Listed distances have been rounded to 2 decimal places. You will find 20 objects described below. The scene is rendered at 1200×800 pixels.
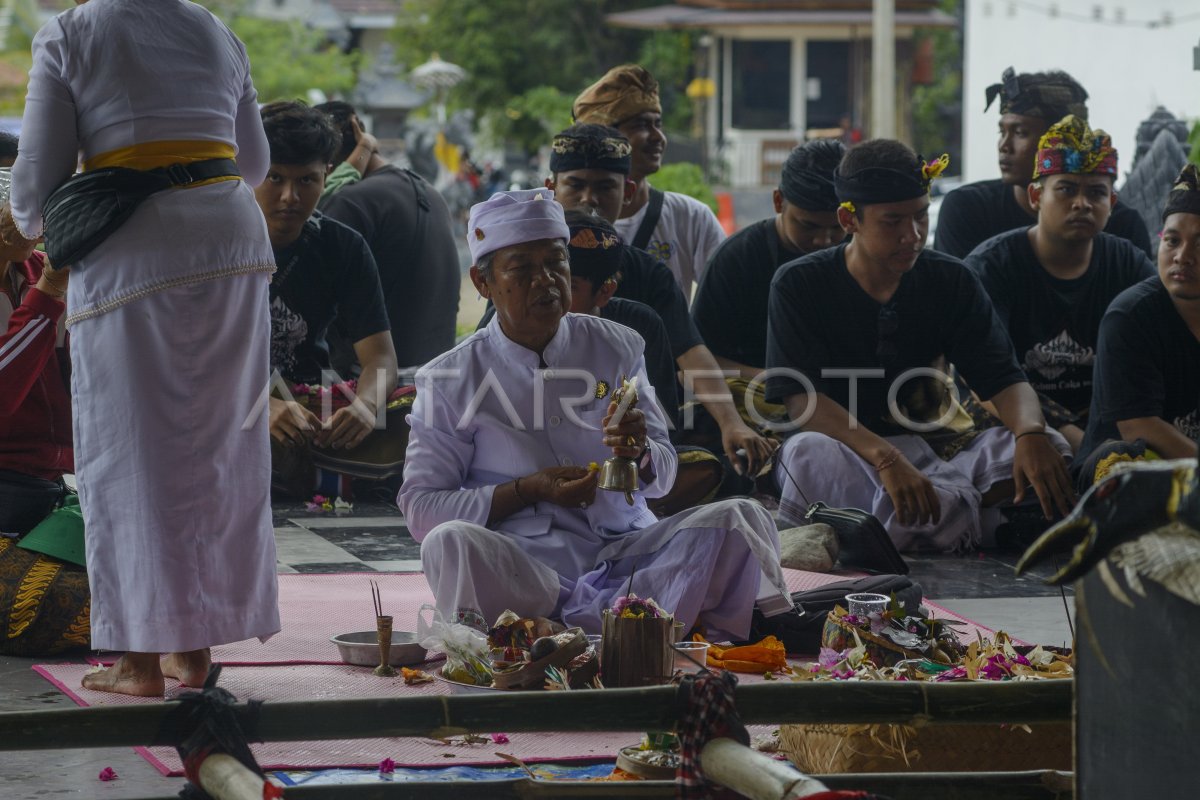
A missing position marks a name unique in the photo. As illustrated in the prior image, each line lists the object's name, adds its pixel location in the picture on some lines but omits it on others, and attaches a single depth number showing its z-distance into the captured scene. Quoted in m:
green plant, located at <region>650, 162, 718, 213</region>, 38.69
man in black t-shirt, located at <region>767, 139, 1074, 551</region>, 12.07
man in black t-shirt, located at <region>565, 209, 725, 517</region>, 10.77
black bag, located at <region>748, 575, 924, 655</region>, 9.07
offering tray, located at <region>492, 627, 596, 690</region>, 7.64
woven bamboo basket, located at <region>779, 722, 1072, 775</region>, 6.62
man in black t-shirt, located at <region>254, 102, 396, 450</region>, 12.91
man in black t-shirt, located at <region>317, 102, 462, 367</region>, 15.03
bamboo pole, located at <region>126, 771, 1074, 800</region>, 5.62
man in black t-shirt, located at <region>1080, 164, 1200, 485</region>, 11.20
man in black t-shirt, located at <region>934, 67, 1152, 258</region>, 14.54
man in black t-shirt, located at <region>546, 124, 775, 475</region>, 12.15
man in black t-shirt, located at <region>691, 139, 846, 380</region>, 13.59
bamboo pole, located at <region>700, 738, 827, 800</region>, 4.95
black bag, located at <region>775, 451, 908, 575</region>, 11.02
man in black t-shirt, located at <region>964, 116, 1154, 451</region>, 13.04
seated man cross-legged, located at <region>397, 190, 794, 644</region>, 8.61
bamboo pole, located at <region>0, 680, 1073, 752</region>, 5.35
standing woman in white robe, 7.73
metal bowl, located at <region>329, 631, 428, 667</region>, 8.64
